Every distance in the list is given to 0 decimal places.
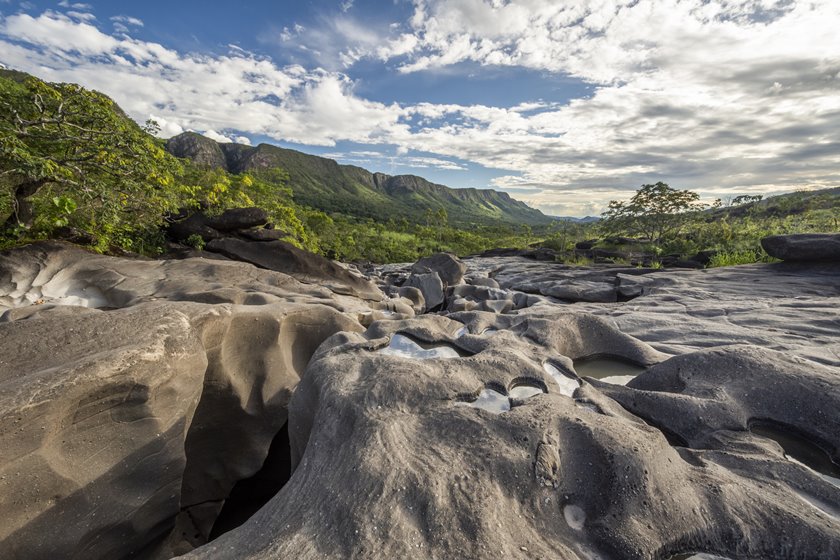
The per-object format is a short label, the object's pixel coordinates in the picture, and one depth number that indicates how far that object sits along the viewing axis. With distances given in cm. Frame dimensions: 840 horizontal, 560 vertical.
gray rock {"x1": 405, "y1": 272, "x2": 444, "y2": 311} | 2147
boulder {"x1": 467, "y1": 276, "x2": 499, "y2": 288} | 2344
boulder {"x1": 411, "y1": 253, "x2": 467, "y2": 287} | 2680
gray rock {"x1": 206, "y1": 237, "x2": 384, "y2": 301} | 1619
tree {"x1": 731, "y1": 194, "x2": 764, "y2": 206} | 7700
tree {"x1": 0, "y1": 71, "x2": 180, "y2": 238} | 922
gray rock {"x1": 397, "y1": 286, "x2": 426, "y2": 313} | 2004
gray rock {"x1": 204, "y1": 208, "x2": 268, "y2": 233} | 1695
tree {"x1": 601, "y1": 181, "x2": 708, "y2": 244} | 3966
